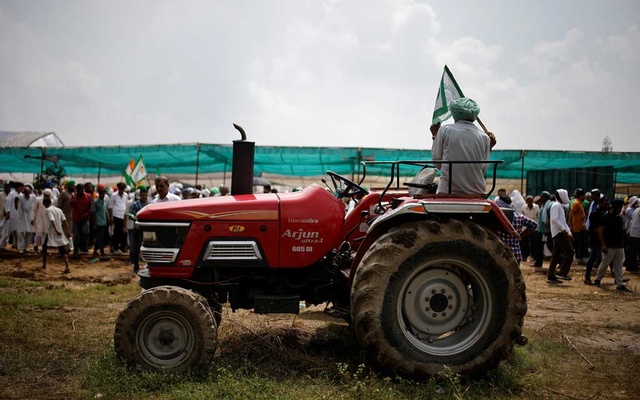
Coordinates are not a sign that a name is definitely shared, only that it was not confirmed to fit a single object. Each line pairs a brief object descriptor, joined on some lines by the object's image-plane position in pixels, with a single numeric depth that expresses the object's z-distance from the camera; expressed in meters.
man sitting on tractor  4.78
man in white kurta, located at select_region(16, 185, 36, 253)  14.43
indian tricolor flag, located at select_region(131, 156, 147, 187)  17.31
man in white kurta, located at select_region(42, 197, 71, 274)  11.27
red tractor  4.33
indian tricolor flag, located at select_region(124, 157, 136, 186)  17.59
